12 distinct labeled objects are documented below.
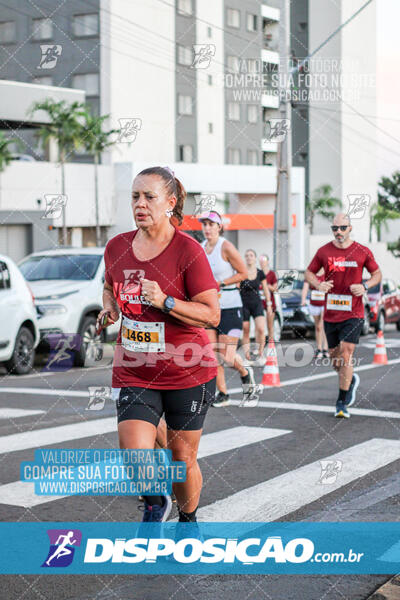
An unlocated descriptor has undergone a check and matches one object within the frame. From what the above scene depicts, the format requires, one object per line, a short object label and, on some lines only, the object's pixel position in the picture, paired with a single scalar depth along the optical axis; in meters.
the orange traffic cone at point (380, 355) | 15.38
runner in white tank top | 9.39
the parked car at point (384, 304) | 23.95
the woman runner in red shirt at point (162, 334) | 4.46
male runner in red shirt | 9.16
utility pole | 19.98
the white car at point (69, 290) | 14.74
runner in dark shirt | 15.26
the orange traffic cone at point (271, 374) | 12.13
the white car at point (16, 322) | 13.24
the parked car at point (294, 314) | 21.89
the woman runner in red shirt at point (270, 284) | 17.69
